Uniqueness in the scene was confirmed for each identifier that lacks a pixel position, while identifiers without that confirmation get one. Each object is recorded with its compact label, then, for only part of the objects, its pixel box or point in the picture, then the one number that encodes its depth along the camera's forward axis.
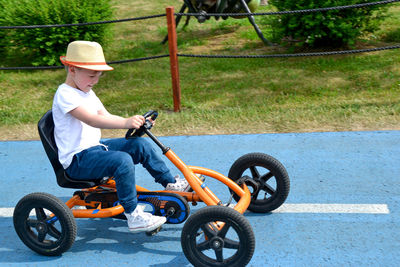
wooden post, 6.03
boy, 3.19
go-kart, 2.93
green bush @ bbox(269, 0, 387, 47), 7.21
